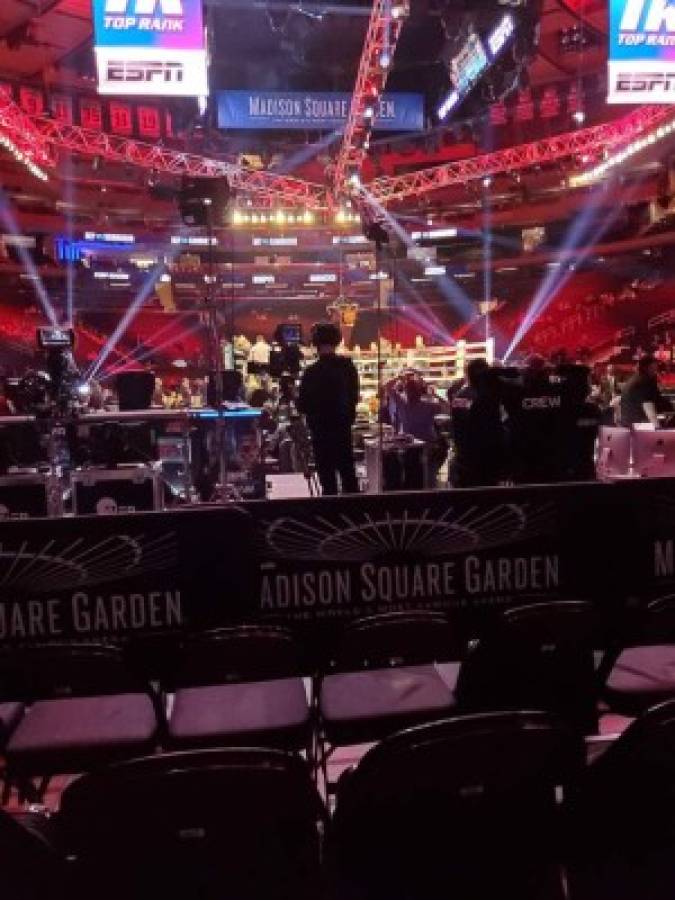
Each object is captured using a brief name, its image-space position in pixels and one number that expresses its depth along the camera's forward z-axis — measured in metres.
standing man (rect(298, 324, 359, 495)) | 6.18
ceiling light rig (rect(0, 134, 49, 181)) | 12.20
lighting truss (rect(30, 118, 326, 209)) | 12.22
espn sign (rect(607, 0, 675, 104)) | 6.44
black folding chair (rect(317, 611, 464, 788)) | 2.46
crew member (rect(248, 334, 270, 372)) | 15.89
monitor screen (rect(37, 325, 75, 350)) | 7.18
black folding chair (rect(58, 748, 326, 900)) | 1.36
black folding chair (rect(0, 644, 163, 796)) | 2.32
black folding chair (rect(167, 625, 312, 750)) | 2.39
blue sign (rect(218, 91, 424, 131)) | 10.27
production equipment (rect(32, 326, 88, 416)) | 6.93
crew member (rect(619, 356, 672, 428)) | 7.90
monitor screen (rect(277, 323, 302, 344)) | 8.96
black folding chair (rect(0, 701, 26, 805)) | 2.54
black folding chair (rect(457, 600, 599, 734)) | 2.33
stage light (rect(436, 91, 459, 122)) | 9.79
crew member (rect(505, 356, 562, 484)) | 6.11
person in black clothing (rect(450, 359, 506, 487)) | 6.04
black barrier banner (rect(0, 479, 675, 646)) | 2.76
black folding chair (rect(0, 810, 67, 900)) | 1.38
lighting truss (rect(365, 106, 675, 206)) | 13.05
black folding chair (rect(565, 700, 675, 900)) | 1.60
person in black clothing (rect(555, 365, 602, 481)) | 6.12
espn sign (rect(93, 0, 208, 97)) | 6.05
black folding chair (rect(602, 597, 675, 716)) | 2.63
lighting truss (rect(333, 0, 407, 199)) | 8.33
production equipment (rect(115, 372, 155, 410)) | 8.02
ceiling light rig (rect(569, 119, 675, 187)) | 13.41
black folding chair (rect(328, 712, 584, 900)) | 1.47
